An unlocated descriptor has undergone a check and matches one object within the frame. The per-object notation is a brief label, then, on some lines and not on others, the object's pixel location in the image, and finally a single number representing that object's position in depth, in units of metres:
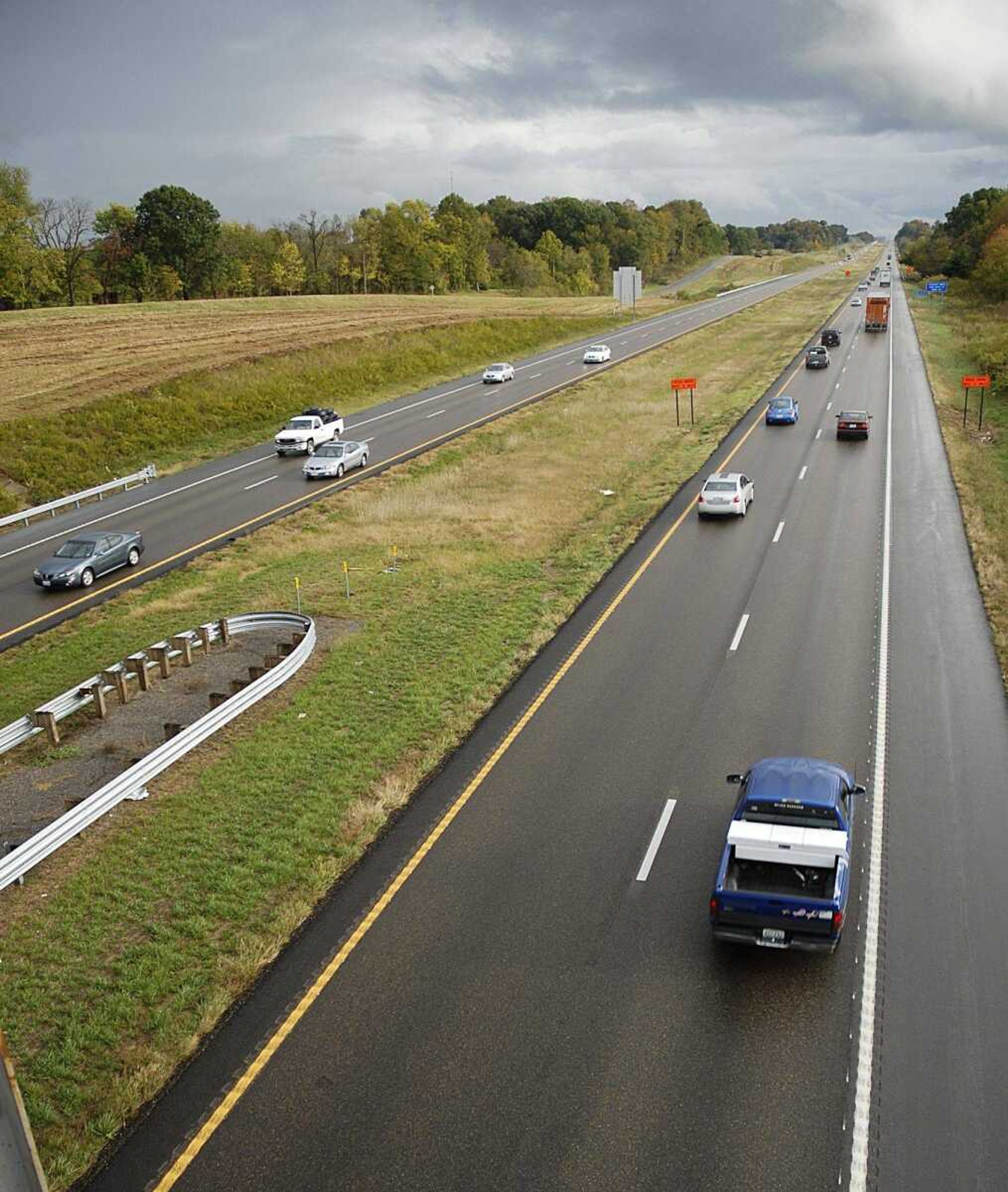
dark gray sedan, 29.14
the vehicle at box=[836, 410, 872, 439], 44.94
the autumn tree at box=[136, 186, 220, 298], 108.56
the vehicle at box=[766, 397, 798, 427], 48.59
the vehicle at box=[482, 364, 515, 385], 69.75
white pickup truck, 47.69
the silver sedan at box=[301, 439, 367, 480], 42.34
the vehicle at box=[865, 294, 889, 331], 88.69
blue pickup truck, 11.59
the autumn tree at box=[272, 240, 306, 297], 127.56
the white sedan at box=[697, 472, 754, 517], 32.47
